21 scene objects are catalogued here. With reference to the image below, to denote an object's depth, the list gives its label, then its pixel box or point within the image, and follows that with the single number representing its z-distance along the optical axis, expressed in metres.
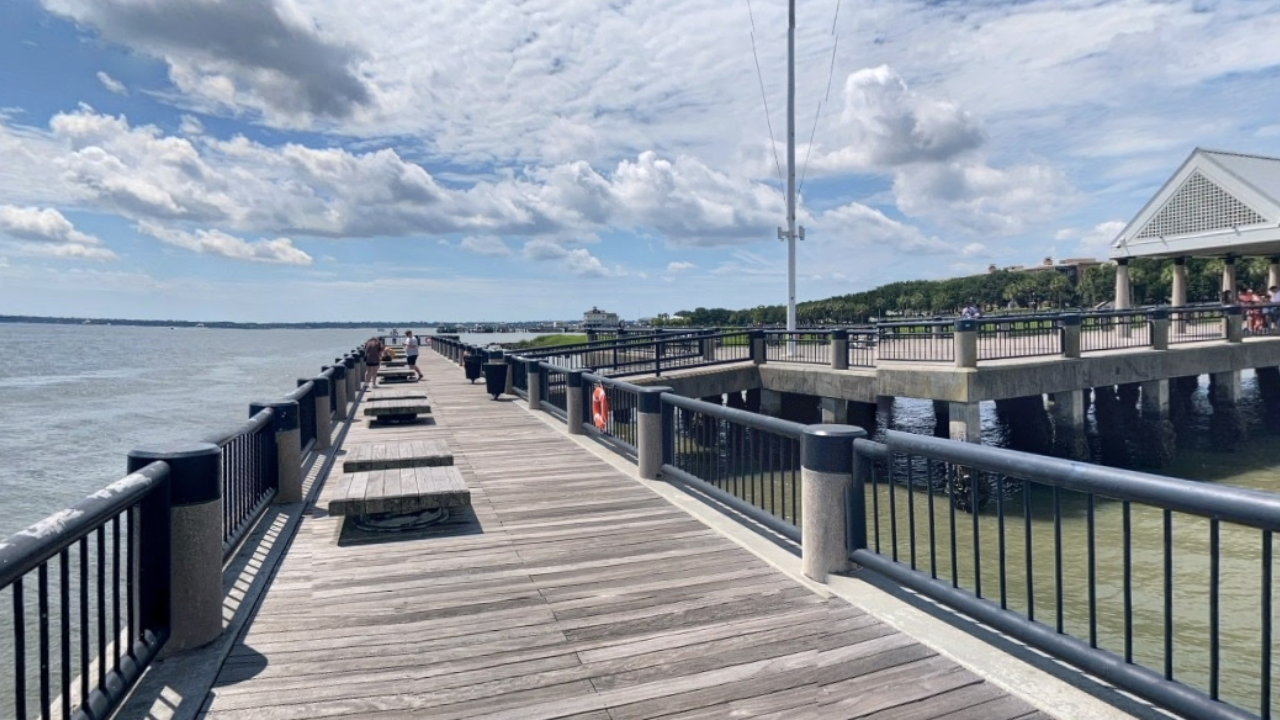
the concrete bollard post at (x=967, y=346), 17.36
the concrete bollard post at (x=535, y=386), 17.58
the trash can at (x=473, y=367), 26.33
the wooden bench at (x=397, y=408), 14.35
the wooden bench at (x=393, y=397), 15.59
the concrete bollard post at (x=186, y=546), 4.33
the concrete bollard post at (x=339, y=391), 16.01
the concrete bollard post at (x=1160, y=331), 22.33
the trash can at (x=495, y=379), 20.97
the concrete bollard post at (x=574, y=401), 13.11
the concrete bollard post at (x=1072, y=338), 19.53
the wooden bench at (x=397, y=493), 6.65
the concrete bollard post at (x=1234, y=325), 24.64
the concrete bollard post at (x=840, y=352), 20.45
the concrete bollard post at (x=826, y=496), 5.26
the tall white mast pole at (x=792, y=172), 29.03
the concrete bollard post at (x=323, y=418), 12.10
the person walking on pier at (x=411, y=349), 31.78
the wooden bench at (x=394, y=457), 8.46
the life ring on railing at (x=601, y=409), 11.41
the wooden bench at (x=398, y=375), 24.01
